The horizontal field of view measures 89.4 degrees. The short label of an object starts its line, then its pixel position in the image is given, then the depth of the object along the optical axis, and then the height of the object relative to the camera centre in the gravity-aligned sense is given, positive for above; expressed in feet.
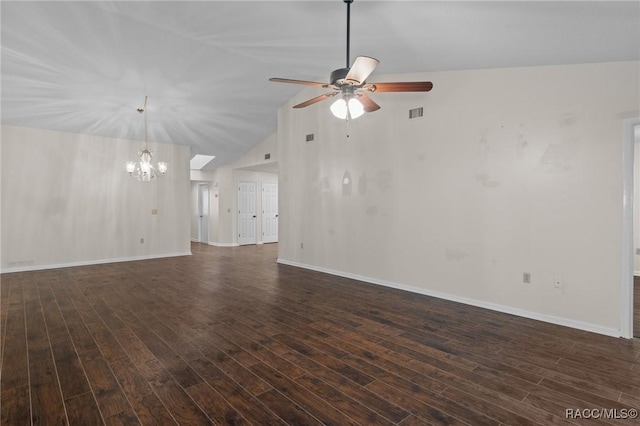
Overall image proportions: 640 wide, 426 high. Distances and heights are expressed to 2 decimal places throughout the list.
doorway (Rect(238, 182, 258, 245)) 34.37 -0.84
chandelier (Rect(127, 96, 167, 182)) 17.57 +2.36
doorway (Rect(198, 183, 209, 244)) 36.76 -0.77
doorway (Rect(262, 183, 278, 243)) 36.32 -0.80
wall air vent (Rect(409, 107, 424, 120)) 15.60 +4.45
